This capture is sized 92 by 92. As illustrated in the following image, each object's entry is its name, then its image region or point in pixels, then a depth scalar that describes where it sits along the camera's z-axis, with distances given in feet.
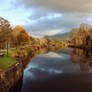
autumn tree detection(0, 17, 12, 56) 105.69
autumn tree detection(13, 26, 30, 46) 235.22
